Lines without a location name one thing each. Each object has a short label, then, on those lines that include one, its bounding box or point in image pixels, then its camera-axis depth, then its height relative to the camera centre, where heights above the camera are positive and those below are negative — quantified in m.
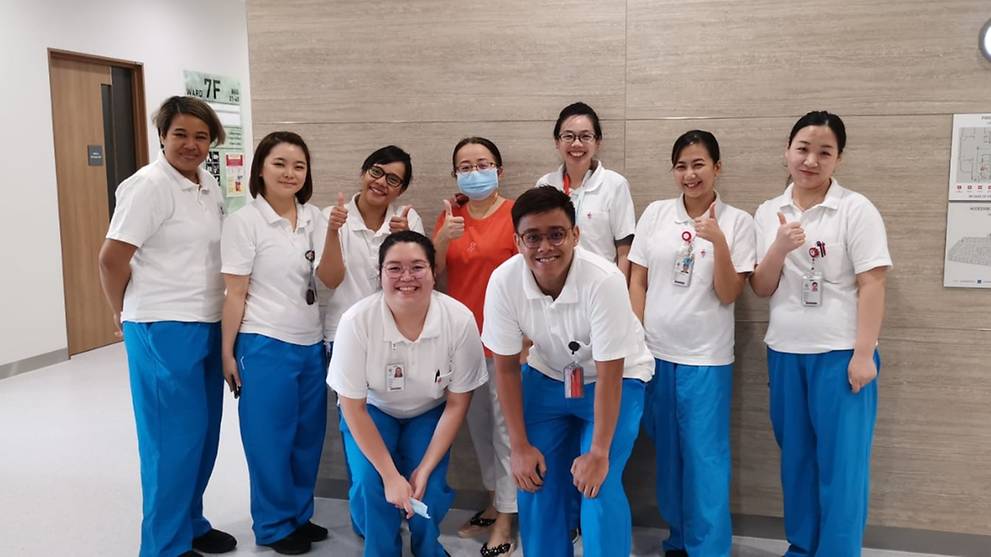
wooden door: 6.36 -0.04
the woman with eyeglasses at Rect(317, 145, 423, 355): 3.12 -0.15
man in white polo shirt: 2.29 -0.59
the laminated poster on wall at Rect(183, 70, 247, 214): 8.08 +0.57
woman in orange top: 3.06 -0.26
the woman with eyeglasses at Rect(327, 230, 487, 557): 2.64 -0.71
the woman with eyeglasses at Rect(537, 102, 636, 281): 3.02 -0.02
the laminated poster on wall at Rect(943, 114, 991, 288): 2.90 -0.07
